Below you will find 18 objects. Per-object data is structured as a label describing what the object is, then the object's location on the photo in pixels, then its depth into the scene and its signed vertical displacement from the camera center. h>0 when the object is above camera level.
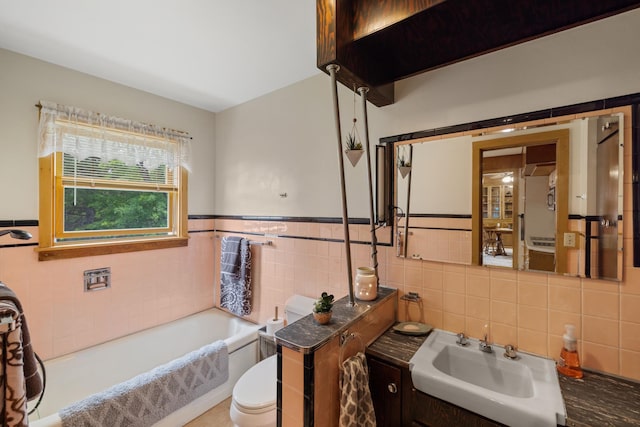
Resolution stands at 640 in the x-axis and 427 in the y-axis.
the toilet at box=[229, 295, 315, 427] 1.43 -1.02
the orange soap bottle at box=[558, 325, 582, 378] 1.14 -0.62
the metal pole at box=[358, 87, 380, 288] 1.57 -0.05
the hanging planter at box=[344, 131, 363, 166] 1.51 +0.33
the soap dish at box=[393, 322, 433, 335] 1.47 -0.65
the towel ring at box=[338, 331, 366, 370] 1.19 -0.58
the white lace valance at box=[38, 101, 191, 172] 1.93 +0.59
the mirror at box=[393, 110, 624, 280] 1.16 +0.07
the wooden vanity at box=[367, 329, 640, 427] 0.93 -0.70
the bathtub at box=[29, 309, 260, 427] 1.82 -1.18
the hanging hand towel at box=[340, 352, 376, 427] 1.12 -0.79
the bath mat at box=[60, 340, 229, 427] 1.38 -1.06
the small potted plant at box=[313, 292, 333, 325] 1.22 -0.45
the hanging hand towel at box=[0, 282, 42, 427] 0.96 -0.56
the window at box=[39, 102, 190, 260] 1.97 +0.23
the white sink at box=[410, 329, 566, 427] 0.93 -0.69
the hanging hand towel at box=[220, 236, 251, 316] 2.49 -0.61
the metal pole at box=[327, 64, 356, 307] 1.21 +0.19
